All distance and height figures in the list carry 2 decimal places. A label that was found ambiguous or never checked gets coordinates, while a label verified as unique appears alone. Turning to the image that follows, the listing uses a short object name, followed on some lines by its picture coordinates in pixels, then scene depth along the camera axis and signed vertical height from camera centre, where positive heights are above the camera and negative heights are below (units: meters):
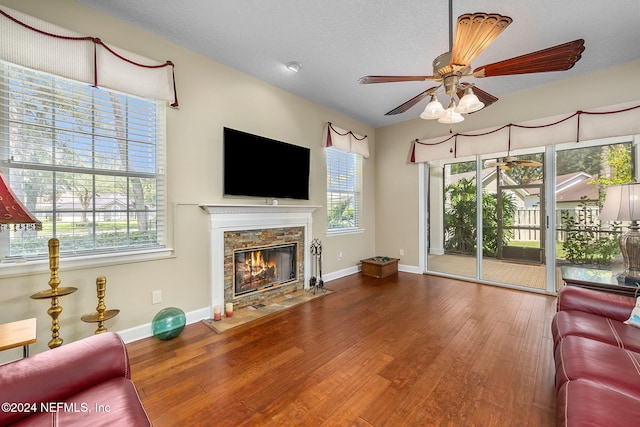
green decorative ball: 2.42 -1.03
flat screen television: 3.17 +0.61
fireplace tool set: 4.01 -0.89
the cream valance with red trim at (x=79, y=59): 1.91 +1.28
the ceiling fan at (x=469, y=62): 1.48 +0.99
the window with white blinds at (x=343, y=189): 4.67 +0.43
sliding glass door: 3.48 -0.03
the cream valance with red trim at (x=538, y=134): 3.16 +1.11
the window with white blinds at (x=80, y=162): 2.00 +0.44
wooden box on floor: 4.72 -1.00
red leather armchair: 1.00 -0.75
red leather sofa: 1.02 -0.76
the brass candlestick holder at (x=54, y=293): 1.87 -0.57
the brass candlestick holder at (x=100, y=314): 2.09 -0.81
